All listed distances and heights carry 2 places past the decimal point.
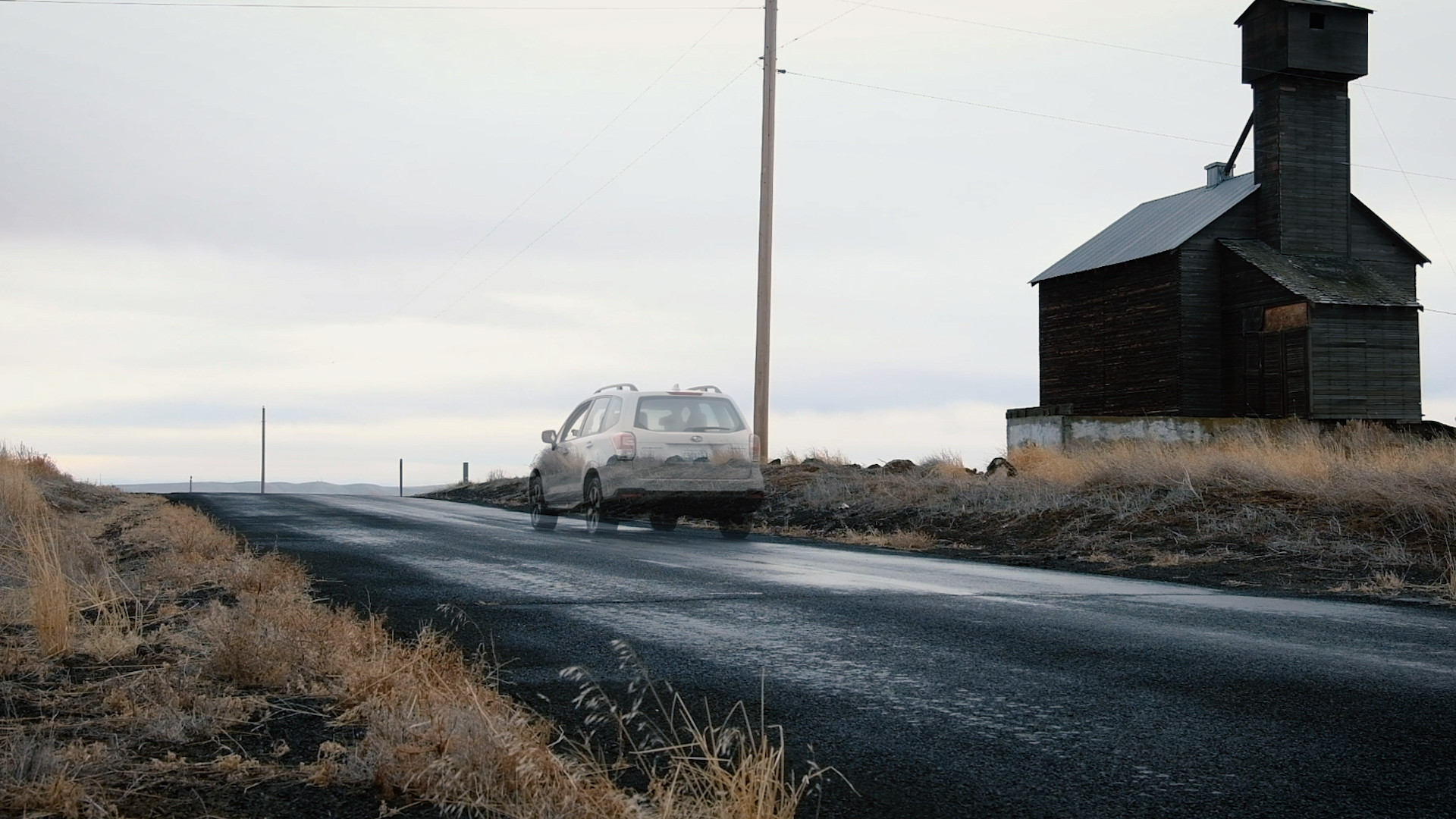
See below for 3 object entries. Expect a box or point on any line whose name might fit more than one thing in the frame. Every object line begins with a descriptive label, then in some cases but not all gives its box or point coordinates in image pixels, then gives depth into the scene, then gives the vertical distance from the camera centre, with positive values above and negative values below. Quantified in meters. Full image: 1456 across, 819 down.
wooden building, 33.84 +5.62
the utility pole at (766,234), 26.62 +5.25
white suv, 16.77 +0.13
